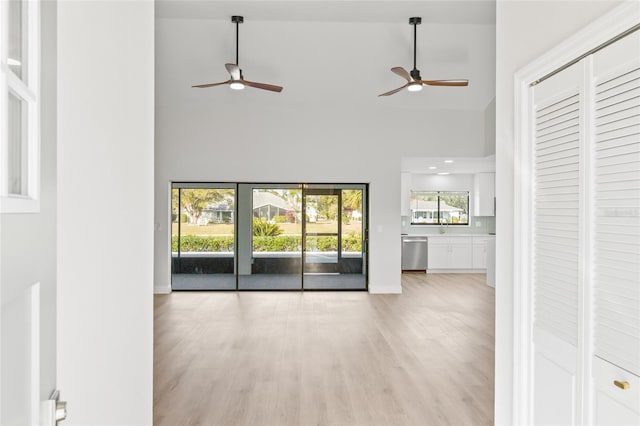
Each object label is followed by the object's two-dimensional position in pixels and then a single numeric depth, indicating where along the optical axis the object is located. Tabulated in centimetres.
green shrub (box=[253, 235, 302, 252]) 794
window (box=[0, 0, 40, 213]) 69
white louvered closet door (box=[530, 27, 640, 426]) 145
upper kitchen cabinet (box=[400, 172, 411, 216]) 1039
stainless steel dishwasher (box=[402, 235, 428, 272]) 1021
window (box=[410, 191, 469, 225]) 1105
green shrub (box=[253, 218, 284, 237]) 790
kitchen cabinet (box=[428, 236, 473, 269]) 1016
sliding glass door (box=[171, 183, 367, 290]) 786
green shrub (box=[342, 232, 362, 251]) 796
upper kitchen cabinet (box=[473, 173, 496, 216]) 1041
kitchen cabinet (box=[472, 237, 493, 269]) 1015
